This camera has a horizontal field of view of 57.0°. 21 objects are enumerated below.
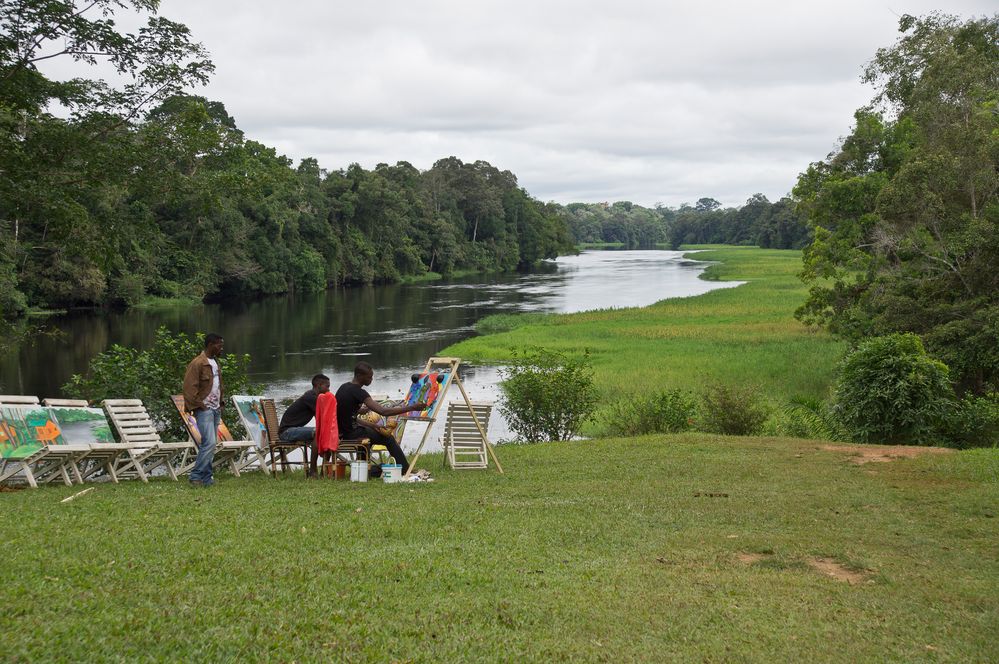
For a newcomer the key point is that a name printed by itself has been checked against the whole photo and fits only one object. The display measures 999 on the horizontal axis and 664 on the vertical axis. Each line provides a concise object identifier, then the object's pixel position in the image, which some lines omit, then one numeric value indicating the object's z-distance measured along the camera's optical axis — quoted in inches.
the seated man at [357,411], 437.4
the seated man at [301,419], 447.8
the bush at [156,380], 553.6
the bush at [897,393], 595.8
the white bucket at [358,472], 428.8
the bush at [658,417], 686.5
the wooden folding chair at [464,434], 479.8
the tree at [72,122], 497.0
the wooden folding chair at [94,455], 394.3
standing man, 412.8
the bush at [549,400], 698.2
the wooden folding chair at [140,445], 415.5
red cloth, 422.3
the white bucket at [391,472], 424.2
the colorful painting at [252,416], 467.8
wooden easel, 436.1
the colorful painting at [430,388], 440.1
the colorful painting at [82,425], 421.7
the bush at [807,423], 644.7
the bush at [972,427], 594.5
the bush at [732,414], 658.8
